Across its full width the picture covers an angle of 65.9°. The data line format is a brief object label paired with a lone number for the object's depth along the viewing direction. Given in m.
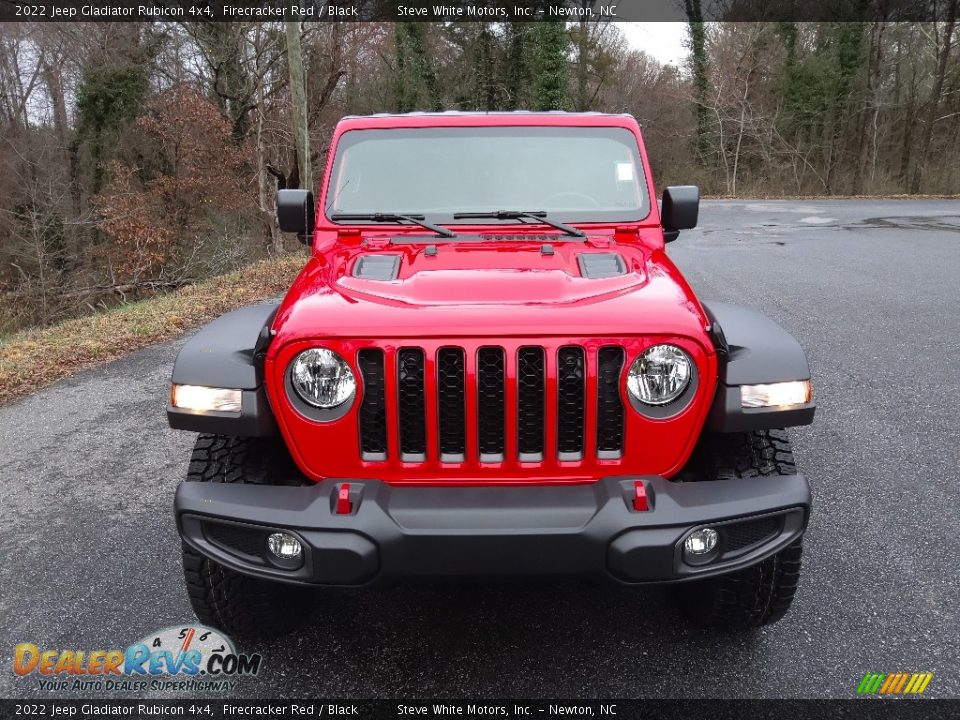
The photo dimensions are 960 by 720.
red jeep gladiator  2.03
